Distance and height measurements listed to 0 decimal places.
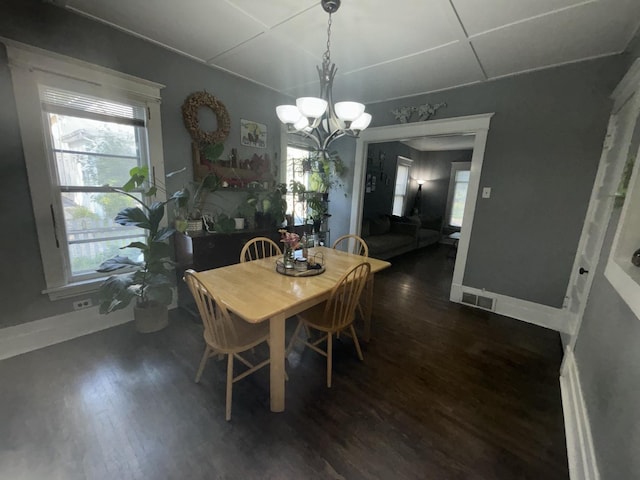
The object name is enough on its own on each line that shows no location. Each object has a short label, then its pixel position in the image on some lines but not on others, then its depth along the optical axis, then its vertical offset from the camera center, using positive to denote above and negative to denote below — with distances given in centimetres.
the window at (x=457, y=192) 665 +11
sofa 478 -87
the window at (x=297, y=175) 380 +19
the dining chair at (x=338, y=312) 174 -88
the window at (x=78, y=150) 188 +22
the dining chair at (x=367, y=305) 226 -107
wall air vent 301 -121
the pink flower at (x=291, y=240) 193 -39
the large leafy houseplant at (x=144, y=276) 205 -81
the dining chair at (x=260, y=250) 293 -73
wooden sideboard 251 -68
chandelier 158 +48
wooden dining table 141 -64
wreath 260 +68
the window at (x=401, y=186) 642 +19
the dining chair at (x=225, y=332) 143 -92
